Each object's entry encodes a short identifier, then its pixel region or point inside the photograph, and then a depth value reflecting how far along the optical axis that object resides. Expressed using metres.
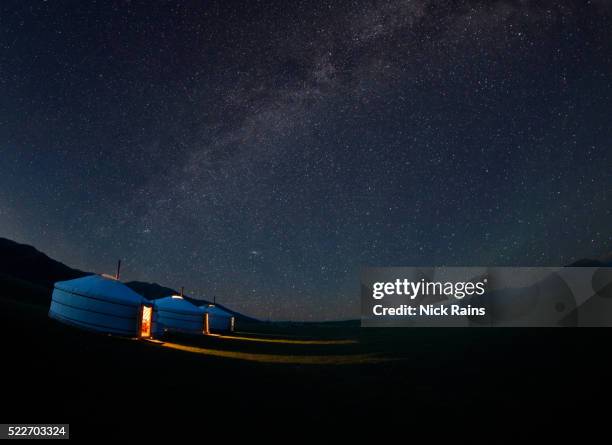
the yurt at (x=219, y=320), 29.48
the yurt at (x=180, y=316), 24.00
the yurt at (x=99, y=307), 14.73
